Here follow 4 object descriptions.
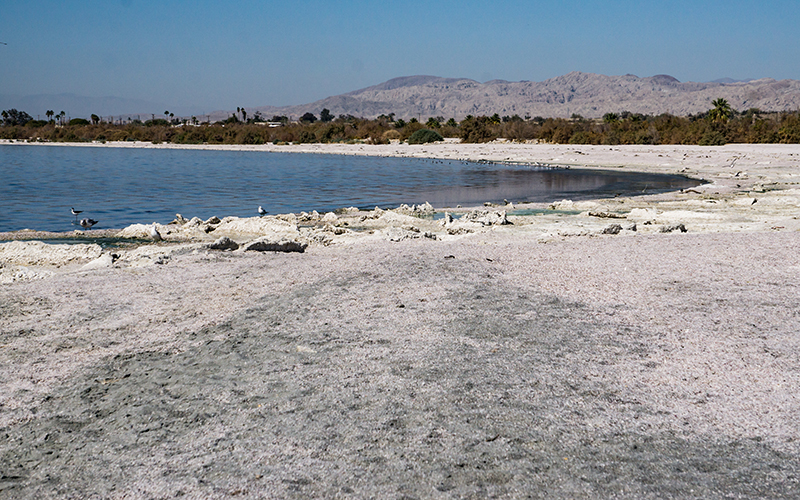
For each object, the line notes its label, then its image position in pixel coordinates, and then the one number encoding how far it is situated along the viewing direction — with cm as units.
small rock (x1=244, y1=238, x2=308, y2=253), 1013
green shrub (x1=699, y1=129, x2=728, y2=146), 4534
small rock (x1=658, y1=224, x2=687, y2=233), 1175
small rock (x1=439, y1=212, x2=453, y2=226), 1453
